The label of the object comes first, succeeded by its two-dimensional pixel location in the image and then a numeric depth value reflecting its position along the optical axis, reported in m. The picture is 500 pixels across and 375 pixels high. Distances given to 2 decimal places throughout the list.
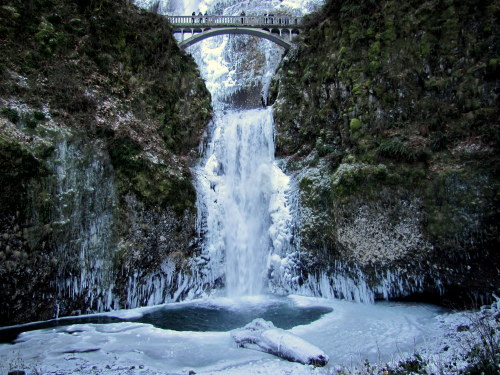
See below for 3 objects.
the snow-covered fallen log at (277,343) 7.49
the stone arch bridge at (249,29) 25.83
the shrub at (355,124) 14.45
